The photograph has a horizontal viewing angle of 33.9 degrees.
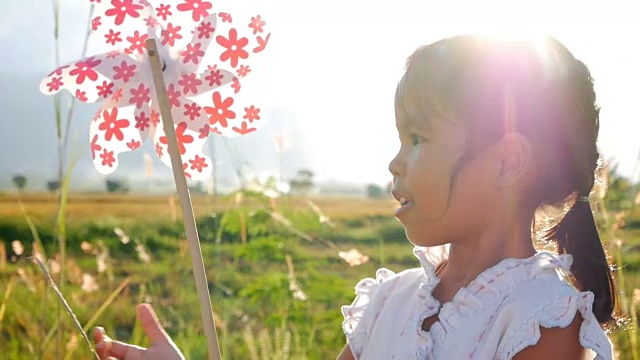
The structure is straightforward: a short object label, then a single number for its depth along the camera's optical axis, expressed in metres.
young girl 1.11
